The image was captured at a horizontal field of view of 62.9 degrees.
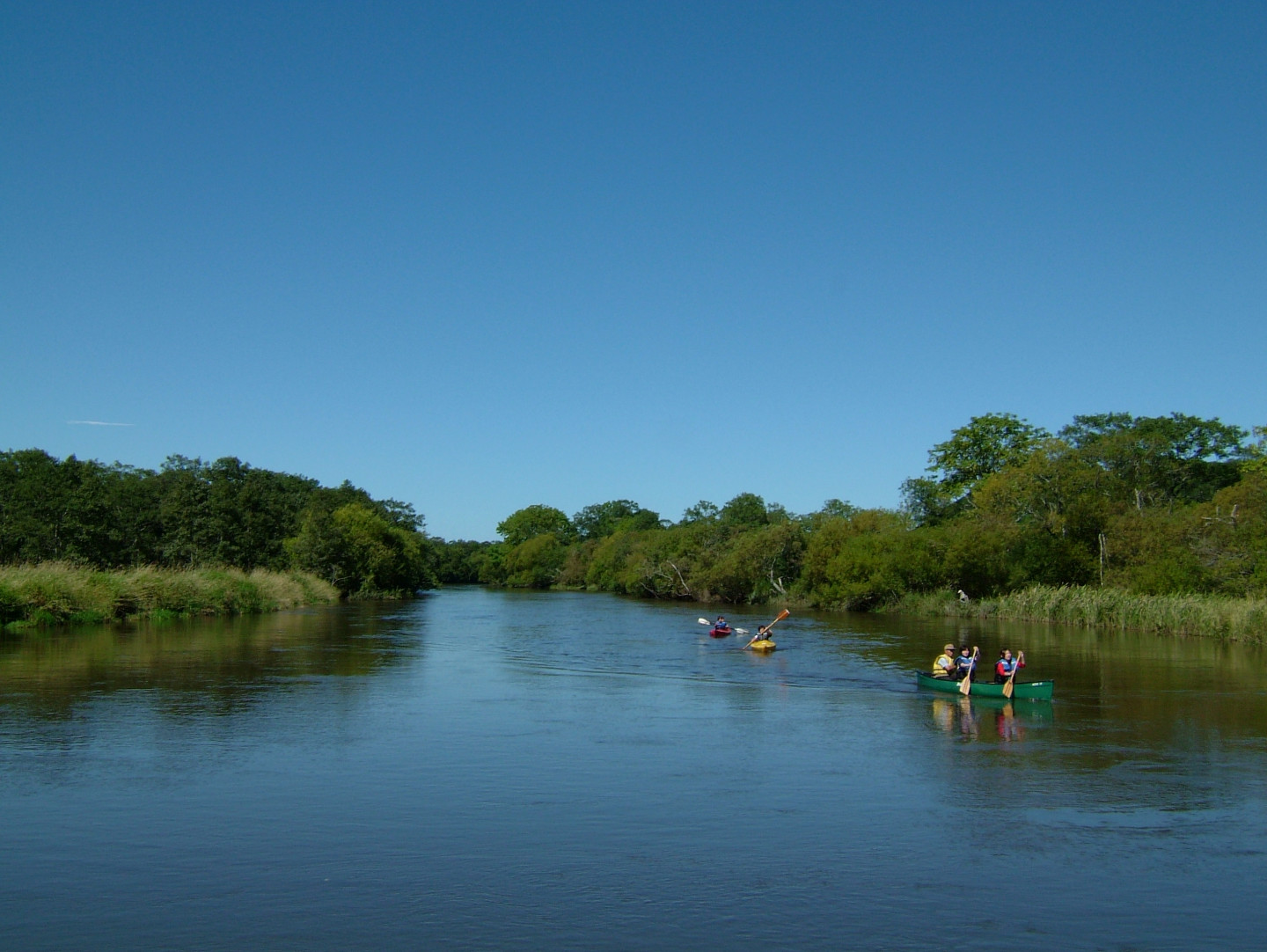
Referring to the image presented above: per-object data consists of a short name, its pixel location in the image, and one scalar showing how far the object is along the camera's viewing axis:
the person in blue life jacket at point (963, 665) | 26.97
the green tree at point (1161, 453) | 67.88
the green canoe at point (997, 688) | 25.17
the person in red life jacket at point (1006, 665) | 25.78
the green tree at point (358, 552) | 87.94
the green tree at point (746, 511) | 108.94
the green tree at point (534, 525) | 170.50
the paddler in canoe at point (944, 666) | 27.62
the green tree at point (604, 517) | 175.00
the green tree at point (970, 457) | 85.06
